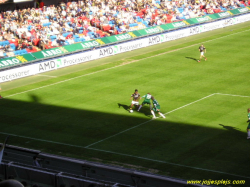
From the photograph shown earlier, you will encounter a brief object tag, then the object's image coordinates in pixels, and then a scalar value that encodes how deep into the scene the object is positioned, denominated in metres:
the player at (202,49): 41.66
